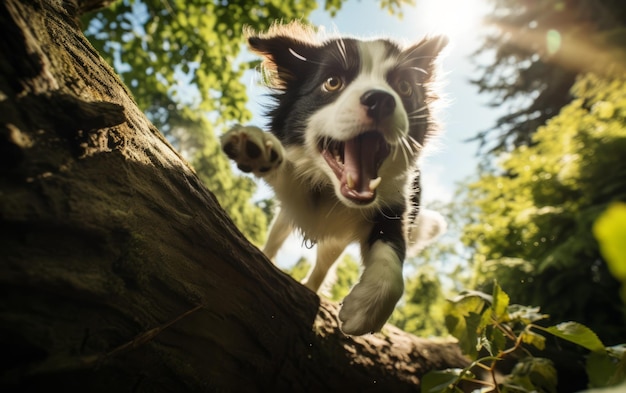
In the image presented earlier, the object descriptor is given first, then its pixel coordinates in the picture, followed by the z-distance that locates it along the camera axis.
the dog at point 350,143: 0.30
